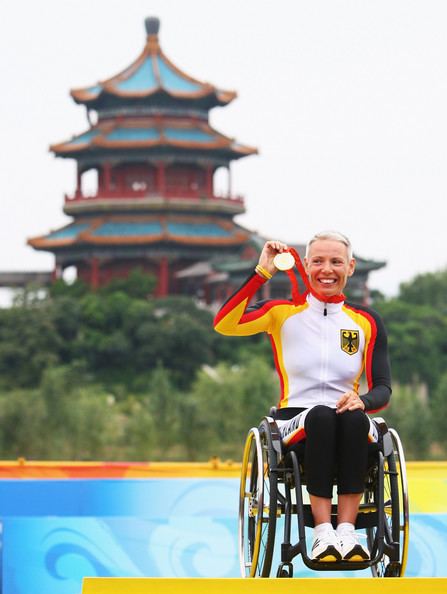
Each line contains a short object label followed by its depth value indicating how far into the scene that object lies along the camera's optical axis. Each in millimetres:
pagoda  81000
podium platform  7566
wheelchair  8984
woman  9148
